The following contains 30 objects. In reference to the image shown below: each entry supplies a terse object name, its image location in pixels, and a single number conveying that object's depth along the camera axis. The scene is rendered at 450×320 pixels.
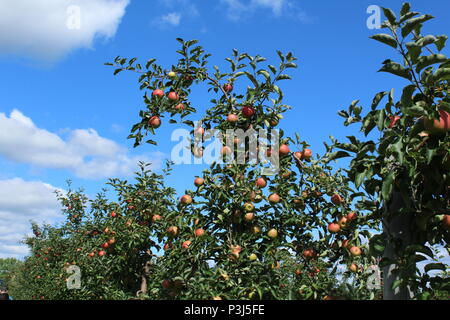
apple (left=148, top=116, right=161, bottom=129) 4.53
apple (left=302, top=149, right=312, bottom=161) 4.65
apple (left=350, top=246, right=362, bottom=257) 3.97
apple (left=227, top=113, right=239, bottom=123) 4.34
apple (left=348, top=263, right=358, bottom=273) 4.29
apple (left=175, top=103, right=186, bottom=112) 4.60
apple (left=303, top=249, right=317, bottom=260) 4.30
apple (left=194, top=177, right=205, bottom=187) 4.27
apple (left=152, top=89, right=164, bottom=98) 4.66
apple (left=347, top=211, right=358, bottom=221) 3.88
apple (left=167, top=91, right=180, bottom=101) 4.67
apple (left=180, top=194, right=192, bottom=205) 4.23
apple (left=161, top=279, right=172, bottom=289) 4.21
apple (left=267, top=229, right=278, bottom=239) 4.08
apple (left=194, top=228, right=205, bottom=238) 4.01
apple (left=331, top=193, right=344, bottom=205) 4.20
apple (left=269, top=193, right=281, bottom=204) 4.23
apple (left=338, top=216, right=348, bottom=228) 4.05
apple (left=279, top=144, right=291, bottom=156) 4.50
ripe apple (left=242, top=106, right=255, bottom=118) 4.39
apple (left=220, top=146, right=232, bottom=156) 4.34
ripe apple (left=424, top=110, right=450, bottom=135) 2.52
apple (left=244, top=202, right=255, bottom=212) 4.01
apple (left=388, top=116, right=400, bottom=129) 2.94
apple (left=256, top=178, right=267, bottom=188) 4.25
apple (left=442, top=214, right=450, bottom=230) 2.77
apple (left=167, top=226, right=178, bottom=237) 4.41
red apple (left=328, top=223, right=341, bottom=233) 4.11
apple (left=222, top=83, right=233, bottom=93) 4.82
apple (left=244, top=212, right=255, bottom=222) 4.07
